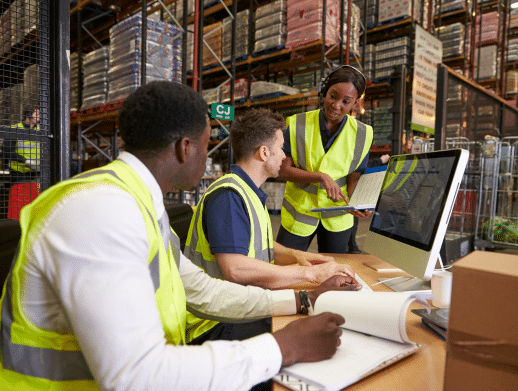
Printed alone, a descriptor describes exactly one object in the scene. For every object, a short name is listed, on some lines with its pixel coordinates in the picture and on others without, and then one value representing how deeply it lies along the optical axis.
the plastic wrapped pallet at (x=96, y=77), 5.18
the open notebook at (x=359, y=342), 0.71
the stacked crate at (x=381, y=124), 6.20
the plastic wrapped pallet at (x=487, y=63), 7.50
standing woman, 2.22
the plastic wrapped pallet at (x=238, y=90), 6.53
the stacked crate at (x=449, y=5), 6.74
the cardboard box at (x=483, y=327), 0.48
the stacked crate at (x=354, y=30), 5.94
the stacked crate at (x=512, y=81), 8.13
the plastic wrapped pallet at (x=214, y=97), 6.42
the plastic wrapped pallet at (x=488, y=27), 7.45
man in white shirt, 0.58
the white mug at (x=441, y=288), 1.12
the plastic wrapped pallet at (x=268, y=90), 5.64
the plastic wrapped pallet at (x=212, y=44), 6.42
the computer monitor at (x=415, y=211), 1.17
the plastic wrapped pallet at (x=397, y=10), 5.79
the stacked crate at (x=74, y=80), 6.48
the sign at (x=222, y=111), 4.14
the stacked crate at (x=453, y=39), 6.80
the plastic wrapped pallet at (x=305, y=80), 6.04
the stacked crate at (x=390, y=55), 5.97
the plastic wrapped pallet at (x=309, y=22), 5.12
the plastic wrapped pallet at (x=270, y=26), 5.59
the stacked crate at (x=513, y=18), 8.02
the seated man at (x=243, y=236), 1.30
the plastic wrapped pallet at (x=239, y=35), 6.21
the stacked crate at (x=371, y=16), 6.41
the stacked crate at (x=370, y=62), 6.38
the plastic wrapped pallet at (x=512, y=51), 8.08
